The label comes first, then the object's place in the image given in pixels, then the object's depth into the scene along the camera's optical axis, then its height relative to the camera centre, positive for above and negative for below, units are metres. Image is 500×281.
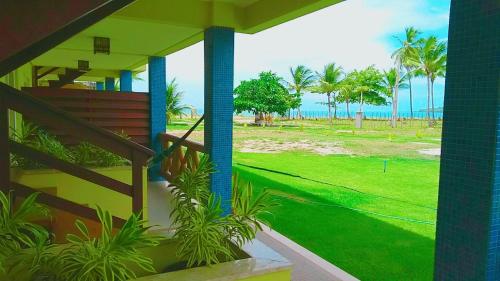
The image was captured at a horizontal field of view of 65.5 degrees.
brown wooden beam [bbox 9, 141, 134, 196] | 2.19 -0.34
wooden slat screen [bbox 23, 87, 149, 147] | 5.91 +0.06
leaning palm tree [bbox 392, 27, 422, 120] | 30.39 +5.20
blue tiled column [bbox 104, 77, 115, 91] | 10.52 +0.76
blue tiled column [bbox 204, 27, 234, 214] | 4.18 +0.09
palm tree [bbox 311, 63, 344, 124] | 36.88 +3.24
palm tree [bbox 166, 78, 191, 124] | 25.47 +0.71
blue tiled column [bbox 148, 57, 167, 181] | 6.62 +0.18
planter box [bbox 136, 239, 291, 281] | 1.72 -0.73
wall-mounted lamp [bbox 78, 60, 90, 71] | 6.77 +0.81
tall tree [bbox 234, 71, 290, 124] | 29.30 +1.31
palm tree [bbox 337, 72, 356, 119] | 36.88 +2.30
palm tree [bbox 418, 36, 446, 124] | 28.84 +4.21
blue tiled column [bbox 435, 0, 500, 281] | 1.68 -0.16
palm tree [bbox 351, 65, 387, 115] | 37.03 +2.64
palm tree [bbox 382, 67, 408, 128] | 33.47 +2.75
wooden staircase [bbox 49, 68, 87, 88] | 8.59 +0.77
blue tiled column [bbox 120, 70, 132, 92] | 8.61 +0.69
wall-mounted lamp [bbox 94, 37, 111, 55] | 4.84 +0.82
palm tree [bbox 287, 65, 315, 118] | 36.31 +3.23
